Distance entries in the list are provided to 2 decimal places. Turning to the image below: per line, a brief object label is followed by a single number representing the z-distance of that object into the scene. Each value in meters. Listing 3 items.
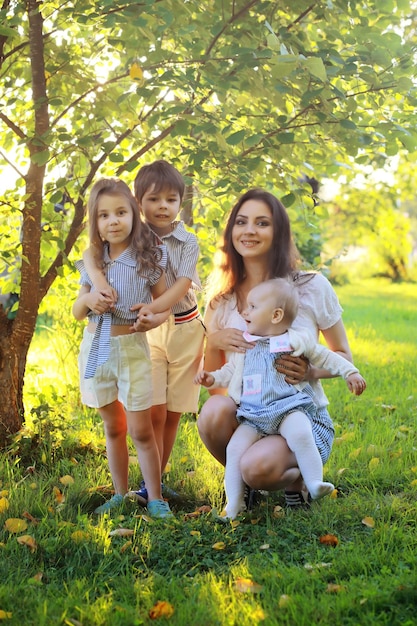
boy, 3.27
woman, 3.17
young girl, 3.10
